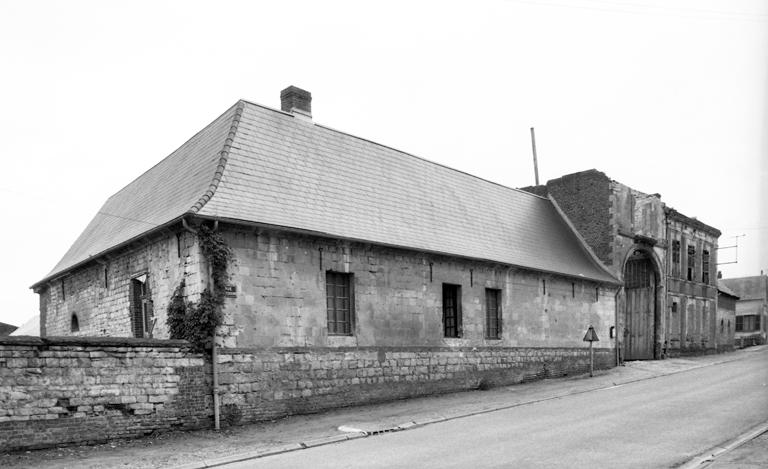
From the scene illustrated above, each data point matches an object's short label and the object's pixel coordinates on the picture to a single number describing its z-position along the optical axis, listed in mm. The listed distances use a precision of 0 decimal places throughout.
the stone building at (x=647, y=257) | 25688
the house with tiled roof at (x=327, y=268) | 13258
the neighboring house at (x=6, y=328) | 43425
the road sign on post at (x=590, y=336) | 20344
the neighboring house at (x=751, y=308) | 50625
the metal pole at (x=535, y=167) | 36312
